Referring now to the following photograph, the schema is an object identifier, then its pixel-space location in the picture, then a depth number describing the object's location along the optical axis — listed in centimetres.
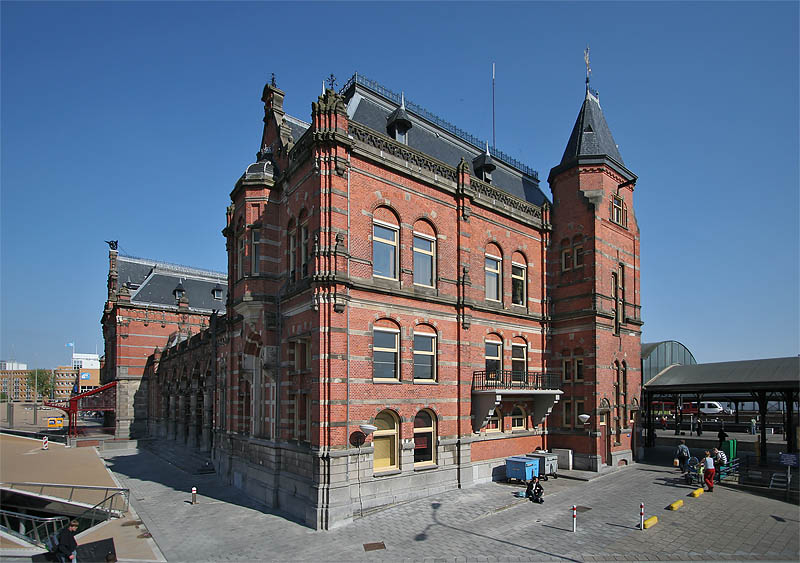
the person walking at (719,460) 2219
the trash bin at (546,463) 2289
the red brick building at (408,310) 1862
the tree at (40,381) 13262
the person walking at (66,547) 1256
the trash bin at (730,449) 2497
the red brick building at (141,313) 4891
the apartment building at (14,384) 17188
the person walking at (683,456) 2352
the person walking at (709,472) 2067
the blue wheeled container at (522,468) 2192
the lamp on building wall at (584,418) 2316
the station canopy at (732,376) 2491
